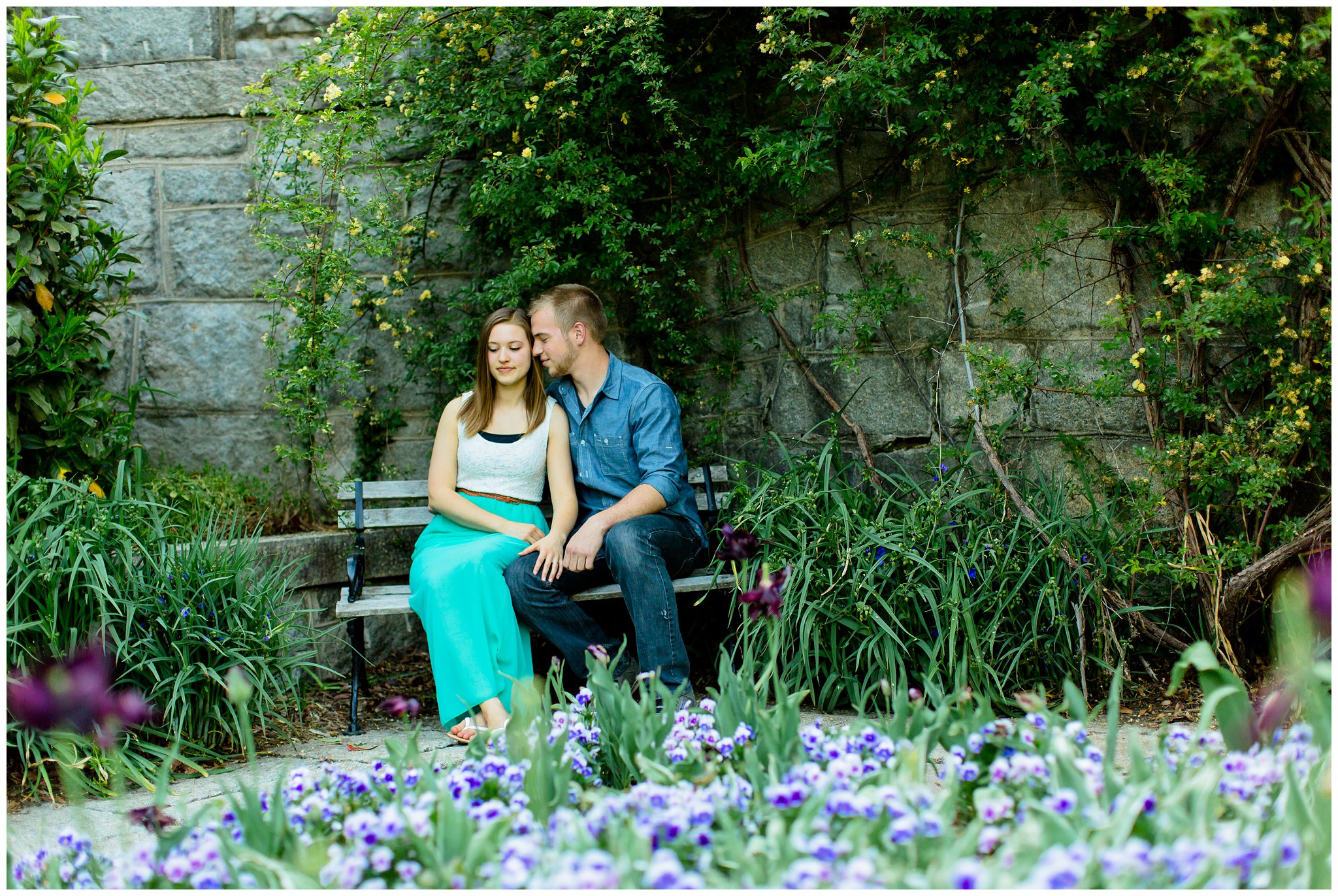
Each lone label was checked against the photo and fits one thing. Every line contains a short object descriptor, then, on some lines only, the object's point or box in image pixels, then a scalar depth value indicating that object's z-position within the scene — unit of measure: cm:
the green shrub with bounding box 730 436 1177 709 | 285
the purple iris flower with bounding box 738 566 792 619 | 186
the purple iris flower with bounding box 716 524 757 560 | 210
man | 291
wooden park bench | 302
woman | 284
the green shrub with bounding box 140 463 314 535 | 347
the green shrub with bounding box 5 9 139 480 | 306
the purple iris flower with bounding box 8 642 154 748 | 160
